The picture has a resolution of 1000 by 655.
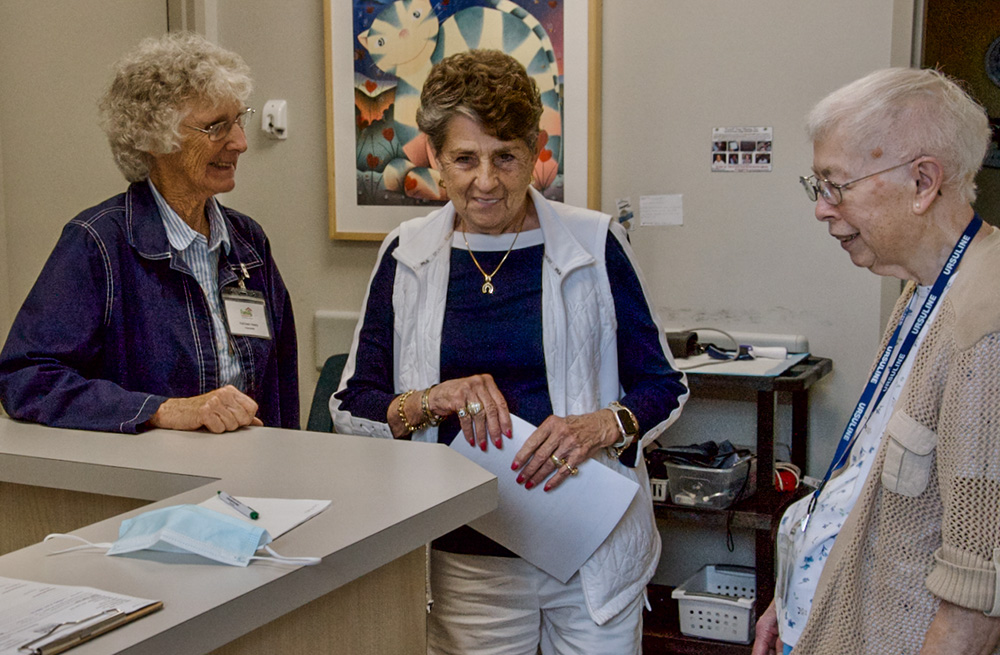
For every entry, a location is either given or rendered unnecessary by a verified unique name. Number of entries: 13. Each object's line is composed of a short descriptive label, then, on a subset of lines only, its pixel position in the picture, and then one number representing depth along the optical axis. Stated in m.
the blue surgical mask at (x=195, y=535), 1.15
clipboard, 0.91
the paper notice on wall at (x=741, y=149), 3.42
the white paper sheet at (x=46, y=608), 0.94
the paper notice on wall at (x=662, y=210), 3.54
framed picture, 3.55
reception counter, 1.08
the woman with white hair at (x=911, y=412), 1.28
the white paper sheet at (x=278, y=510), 1.25
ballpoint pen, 1.27
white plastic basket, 3.16
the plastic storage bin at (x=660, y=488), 3.23
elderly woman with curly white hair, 1.77
